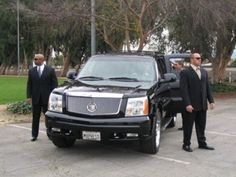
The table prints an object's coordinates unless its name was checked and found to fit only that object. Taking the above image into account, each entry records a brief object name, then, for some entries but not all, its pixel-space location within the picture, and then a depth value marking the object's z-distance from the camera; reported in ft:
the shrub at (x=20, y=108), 46.01
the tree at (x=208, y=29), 62.39
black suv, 26.45
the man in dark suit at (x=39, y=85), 32.53
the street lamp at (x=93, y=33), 55.52
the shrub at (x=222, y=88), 83.93
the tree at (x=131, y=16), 59.21
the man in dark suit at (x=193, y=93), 29.86
